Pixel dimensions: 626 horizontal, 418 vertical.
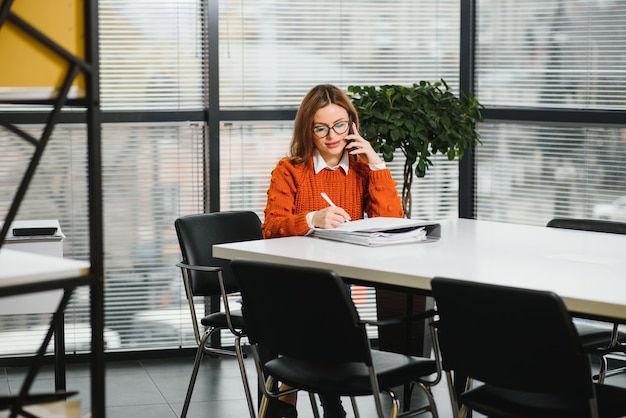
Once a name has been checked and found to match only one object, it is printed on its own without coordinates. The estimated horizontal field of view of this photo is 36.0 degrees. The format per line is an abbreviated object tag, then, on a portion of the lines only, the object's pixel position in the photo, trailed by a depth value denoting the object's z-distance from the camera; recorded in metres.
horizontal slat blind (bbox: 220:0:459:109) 5.25
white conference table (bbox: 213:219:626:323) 2.59
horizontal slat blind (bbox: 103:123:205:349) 5.13
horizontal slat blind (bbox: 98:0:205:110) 5.05
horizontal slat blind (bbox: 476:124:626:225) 4.88
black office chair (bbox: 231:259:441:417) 2.63
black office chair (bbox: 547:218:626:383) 3.33
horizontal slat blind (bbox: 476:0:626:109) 4.84
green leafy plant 4.68
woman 3.79
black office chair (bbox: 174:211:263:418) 3.70
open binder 3.38
